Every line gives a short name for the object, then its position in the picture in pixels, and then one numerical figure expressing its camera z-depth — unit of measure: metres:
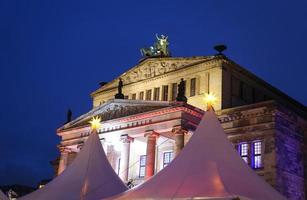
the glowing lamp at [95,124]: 21.92
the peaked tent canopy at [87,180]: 17.97
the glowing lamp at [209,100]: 17.14
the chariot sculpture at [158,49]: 40.59
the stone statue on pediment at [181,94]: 31.08
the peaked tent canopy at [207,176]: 13.31
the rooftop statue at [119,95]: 36.34
